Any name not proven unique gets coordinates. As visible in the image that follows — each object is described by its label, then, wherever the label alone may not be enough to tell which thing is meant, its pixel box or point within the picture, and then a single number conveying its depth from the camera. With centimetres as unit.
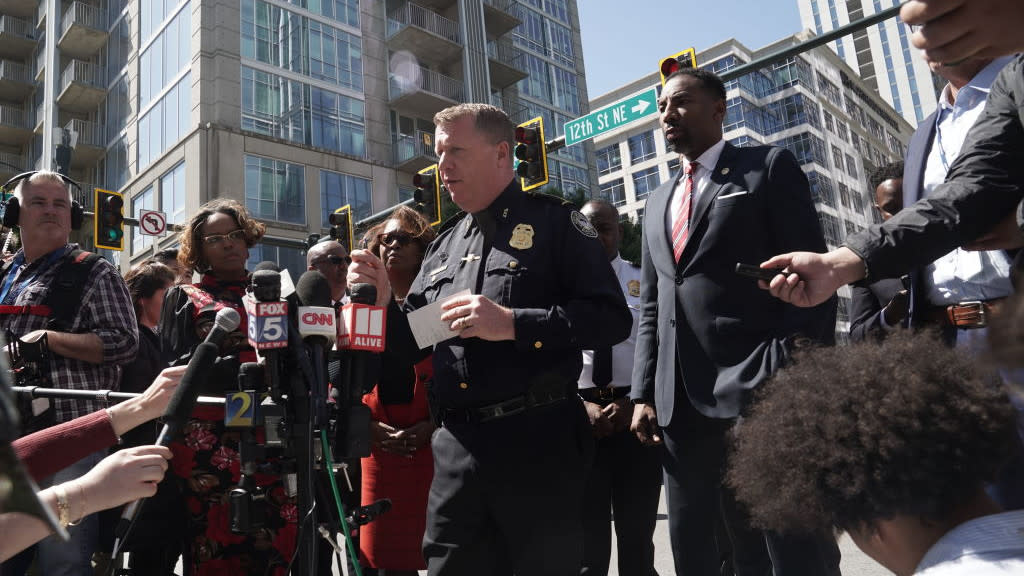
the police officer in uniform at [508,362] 248
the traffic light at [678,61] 1083
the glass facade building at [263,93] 2441
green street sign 1135
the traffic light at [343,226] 1698
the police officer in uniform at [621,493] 388
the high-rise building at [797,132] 6125
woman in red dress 374
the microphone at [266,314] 236
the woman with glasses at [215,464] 348
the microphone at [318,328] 243
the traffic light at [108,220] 1566
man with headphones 381
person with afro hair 128
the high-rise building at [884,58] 9331
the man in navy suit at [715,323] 280
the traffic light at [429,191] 1467
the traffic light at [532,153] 1290
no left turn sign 1678
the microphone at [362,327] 249
